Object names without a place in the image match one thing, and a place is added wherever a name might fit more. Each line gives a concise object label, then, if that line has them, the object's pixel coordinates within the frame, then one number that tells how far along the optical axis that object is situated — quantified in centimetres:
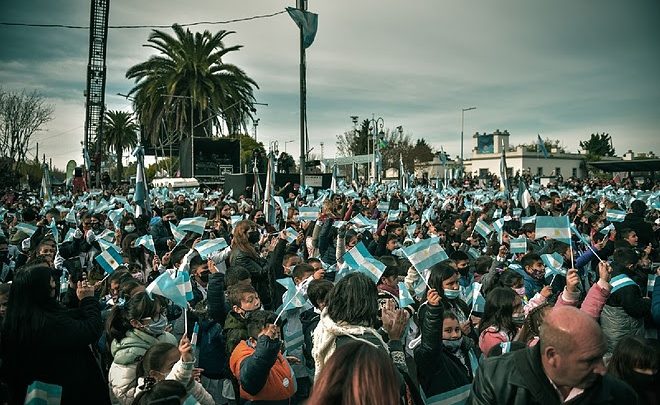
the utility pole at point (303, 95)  1994
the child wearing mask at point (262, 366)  345
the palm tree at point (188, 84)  3725
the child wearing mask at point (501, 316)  430
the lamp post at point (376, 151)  3703
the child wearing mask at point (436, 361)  337
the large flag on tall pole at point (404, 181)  2718
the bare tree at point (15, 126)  4238
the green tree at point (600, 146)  8229
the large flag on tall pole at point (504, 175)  1797
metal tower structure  4466
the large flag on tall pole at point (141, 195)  1196
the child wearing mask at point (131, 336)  374
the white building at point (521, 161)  7562
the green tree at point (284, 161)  3492
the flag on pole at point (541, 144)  2952
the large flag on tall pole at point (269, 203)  1345
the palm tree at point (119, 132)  5766
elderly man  244
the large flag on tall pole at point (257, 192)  1681
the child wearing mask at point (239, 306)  421
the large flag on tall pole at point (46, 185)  1884
